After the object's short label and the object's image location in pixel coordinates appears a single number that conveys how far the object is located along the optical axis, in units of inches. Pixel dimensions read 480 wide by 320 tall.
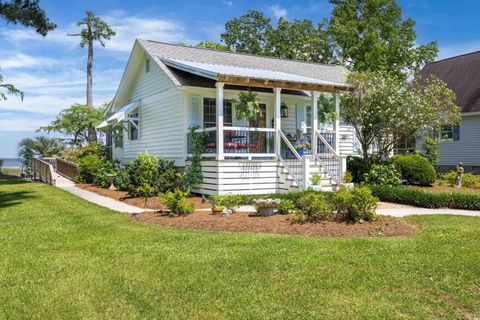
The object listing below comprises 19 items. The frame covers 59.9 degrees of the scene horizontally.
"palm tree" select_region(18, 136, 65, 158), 1174.0
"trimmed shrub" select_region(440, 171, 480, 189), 618.6
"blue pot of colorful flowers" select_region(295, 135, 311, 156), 578.9
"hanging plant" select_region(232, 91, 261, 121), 523.5
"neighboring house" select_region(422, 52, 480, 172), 930.7
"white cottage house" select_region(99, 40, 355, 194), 514.6
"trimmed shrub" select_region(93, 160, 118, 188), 684.7
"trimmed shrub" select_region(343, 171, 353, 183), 531.0
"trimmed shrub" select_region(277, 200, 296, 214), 371.9
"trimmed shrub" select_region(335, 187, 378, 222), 324.2
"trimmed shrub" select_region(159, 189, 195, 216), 376.8
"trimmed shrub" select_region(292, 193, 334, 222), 329.7
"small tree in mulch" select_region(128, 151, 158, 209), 523.5
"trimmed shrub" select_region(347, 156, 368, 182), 676.1
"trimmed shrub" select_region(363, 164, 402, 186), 604.4
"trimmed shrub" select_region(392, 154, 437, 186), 625.6
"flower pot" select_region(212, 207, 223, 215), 383.3
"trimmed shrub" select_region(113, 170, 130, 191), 563.5
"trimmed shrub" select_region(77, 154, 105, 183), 746.2
